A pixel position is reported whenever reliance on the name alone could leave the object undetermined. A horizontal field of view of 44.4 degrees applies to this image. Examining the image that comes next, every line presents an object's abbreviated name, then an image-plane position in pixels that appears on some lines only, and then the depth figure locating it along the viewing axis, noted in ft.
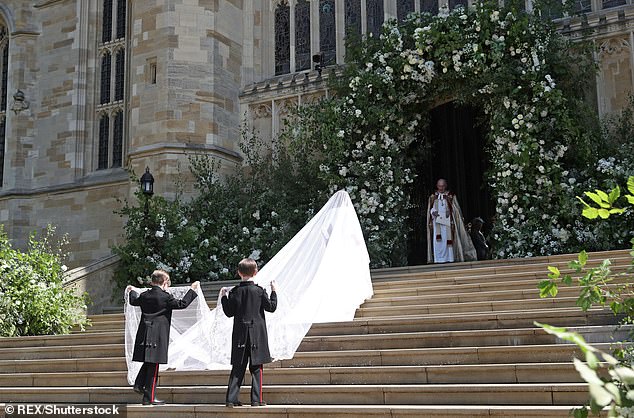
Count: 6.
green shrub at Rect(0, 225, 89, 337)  35.29
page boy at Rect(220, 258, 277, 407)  21.29
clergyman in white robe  41.73
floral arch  39.55
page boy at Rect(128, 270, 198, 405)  23.07
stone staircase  19.85
